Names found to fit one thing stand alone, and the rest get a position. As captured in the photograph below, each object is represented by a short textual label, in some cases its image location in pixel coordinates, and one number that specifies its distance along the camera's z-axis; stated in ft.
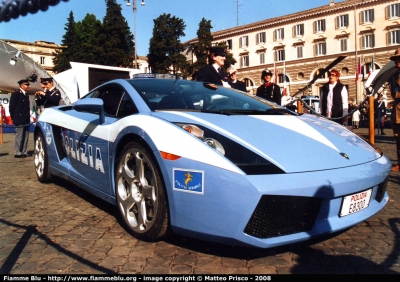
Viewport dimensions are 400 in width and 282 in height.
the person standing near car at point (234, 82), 24.23
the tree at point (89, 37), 151.64
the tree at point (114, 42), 143.02
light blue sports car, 7.55
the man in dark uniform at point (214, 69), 19.88
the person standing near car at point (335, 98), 19.60
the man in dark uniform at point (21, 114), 27.50
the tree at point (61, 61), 125.27
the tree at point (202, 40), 191.83
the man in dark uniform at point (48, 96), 25.88
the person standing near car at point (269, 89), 23.56
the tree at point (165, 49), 185.47
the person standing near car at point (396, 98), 18.75
